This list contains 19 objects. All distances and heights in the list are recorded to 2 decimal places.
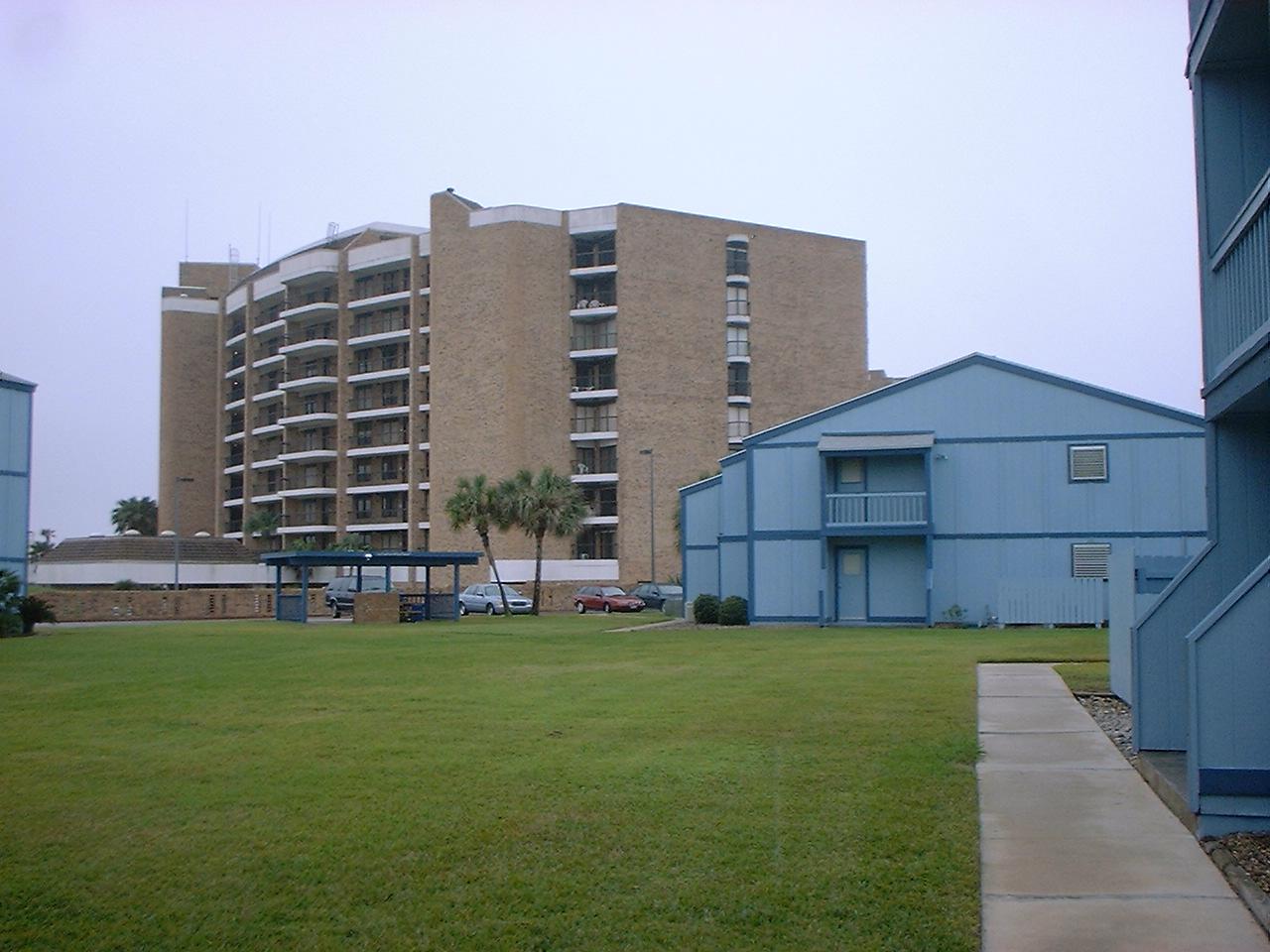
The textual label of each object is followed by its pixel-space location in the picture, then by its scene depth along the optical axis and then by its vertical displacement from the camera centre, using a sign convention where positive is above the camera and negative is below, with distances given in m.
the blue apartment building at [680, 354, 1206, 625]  39.47 +2.04
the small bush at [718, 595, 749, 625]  44.03 -1.46
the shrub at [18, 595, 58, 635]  42.34 -1.50
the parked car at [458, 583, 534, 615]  63.56 -1.68
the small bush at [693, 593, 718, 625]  45.34 -1.44
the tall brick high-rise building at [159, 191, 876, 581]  87.62 +13.86
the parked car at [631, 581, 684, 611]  65.00 -1.27
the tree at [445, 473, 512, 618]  62.62 +2.67
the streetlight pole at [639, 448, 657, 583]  81.12 +2.70
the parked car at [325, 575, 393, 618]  62.03 -1.17
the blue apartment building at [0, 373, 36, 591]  44.41 +3.20
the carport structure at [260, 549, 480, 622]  51.22 +0.19
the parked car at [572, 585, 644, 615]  63.44 -1.61
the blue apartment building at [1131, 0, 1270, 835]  9.61 +1.65
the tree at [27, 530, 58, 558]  112.95 +1.89
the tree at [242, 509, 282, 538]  101.12 +3.07
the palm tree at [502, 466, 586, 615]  61.94 +2.79
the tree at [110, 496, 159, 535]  127.50 +4.49
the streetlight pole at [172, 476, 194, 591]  84.50 +0.78
